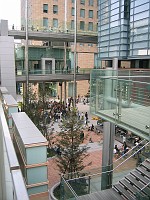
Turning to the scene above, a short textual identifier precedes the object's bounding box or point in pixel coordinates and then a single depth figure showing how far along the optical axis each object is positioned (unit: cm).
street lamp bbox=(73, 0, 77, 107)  2378
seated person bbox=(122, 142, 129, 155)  1380
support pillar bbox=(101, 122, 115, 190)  719
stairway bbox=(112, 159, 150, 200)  585
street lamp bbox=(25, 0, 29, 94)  2230
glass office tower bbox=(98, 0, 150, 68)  1901
